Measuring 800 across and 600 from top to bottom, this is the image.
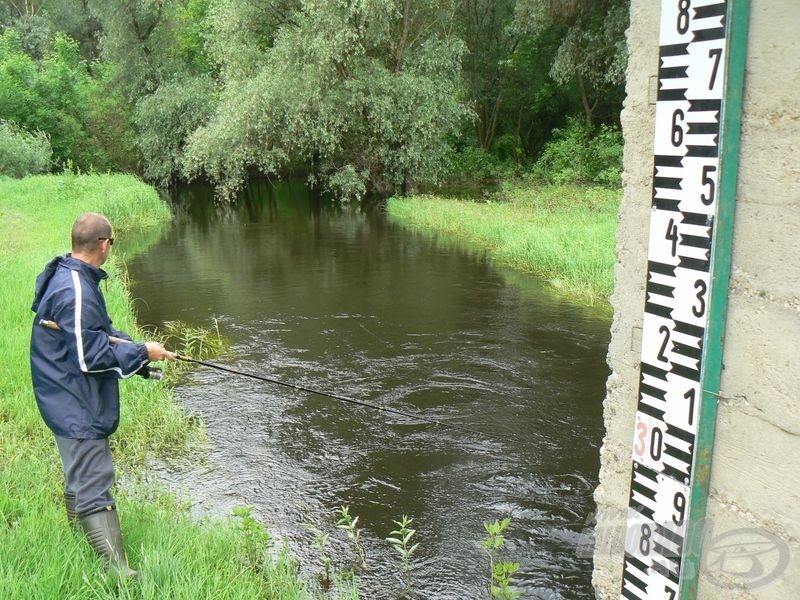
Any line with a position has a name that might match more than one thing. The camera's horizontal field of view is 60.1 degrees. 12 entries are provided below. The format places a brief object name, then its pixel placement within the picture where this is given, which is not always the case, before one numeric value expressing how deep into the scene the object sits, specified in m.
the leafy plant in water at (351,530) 4.73
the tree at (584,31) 23.10
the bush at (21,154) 26.44
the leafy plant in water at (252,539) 4.40
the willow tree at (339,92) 21.72
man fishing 3.51
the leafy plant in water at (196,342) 8.98
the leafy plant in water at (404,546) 4.46
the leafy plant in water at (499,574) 4.01
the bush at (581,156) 24.30
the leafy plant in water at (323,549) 4.52
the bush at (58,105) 33.22
